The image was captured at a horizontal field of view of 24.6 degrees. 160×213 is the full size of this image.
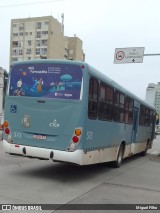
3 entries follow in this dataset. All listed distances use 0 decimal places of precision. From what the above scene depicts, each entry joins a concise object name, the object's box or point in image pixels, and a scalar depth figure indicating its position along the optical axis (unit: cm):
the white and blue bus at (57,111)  924
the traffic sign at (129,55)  2038
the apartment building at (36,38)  10638
